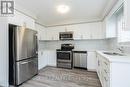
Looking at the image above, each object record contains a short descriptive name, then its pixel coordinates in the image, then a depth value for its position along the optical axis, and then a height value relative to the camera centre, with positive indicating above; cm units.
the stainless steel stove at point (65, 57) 296 -69
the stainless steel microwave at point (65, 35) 315 +40
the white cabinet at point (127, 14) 118 +56
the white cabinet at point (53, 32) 337 +63
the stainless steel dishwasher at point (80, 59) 282 -74
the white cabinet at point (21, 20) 183 +78
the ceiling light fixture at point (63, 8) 207 +121
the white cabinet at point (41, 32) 314 +63
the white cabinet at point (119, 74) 106 -53
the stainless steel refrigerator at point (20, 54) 167 -31
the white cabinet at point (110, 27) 239 +62
